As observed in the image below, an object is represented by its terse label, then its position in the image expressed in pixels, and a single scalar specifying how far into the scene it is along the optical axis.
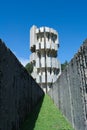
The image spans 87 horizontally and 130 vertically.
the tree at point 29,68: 41.06
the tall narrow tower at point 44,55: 30.42
